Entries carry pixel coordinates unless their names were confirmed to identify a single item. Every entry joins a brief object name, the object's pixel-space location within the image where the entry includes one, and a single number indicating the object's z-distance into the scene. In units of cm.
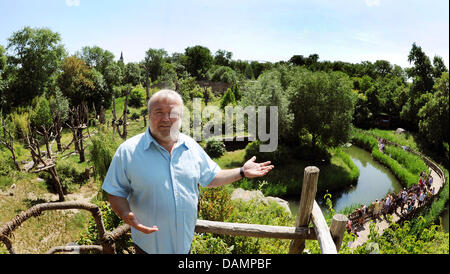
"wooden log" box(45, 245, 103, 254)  296
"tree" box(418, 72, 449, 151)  2341
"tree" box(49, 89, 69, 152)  1930
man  205
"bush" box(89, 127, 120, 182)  983
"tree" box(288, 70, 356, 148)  1759
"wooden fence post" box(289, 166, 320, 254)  286
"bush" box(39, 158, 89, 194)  1319
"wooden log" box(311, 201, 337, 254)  250
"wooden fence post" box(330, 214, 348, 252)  277
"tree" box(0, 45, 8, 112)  1905
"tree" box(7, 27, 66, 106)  2016
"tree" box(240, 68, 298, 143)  1711
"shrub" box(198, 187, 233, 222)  560
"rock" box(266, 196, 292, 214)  1075
